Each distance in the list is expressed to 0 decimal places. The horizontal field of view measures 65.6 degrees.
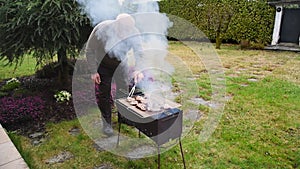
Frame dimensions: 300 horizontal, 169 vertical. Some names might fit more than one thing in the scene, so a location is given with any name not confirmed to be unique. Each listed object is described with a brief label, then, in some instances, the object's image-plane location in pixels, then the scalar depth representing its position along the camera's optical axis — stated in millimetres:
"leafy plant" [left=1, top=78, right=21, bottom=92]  3900
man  2518
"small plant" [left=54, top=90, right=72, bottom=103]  3408
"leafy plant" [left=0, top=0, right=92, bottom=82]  2930
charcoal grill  1780
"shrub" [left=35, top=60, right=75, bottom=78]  4543
